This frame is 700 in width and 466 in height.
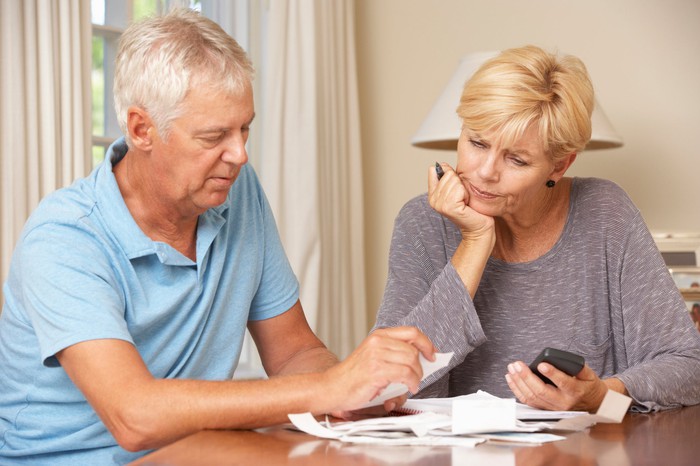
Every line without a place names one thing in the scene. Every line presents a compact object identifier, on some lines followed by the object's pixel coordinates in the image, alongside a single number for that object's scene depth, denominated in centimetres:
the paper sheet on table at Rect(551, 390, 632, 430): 133
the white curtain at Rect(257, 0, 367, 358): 342
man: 134
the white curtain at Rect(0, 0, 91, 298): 248
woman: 176
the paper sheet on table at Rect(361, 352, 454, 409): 137
